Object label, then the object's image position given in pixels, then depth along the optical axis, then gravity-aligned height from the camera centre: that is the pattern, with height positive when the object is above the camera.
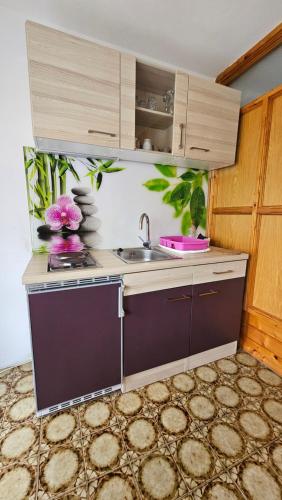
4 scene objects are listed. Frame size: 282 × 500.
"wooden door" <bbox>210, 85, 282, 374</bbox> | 1.55 -0.04
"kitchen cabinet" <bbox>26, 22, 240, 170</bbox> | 1.15 +0.66
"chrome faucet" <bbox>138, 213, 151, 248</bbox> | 1.72 -0.24
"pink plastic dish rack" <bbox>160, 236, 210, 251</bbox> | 1.64 -0.27
